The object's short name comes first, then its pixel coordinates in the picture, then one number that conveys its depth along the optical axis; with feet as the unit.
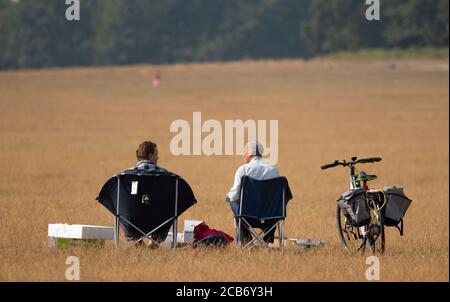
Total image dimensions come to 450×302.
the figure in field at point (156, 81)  207.96
